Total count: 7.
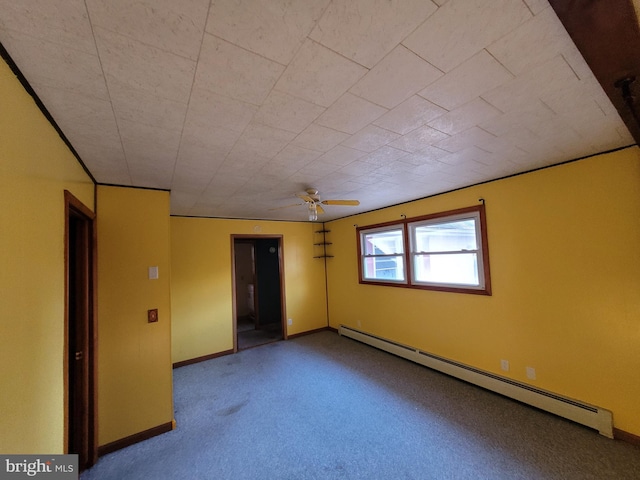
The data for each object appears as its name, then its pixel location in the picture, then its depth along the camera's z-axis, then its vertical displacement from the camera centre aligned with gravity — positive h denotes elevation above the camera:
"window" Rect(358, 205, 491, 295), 3.00 -0.08
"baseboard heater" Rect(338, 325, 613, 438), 2.11 -1.54
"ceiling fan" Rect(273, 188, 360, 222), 2.70 +0.58
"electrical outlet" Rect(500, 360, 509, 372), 2.71 -1.34
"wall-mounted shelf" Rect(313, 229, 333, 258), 5.50 +0.22
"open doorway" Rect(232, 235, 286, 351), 5.75 -1.02
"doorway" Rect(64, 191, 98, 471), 2.04 -0.71
